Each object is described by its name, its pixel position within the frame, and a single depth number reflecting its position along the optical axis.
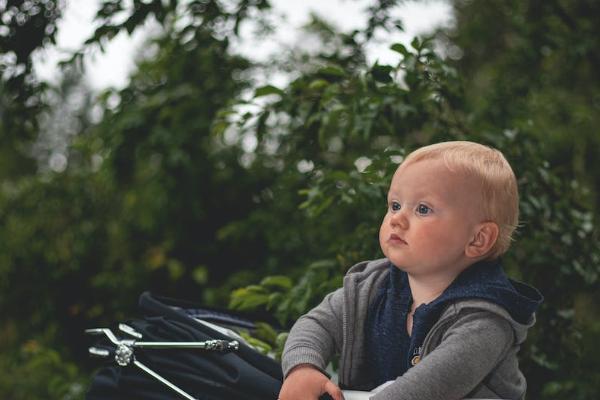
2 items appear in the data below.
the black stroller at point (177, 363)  2.14
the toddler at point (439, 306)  2.03
